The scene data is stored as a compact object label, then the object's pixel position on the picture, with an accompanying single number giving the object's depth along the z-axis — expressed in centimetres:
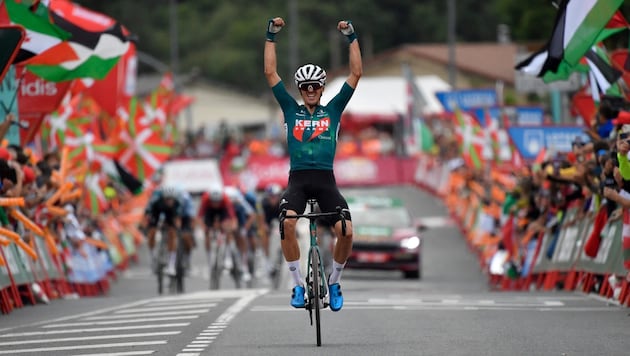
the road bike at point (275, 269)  2777
